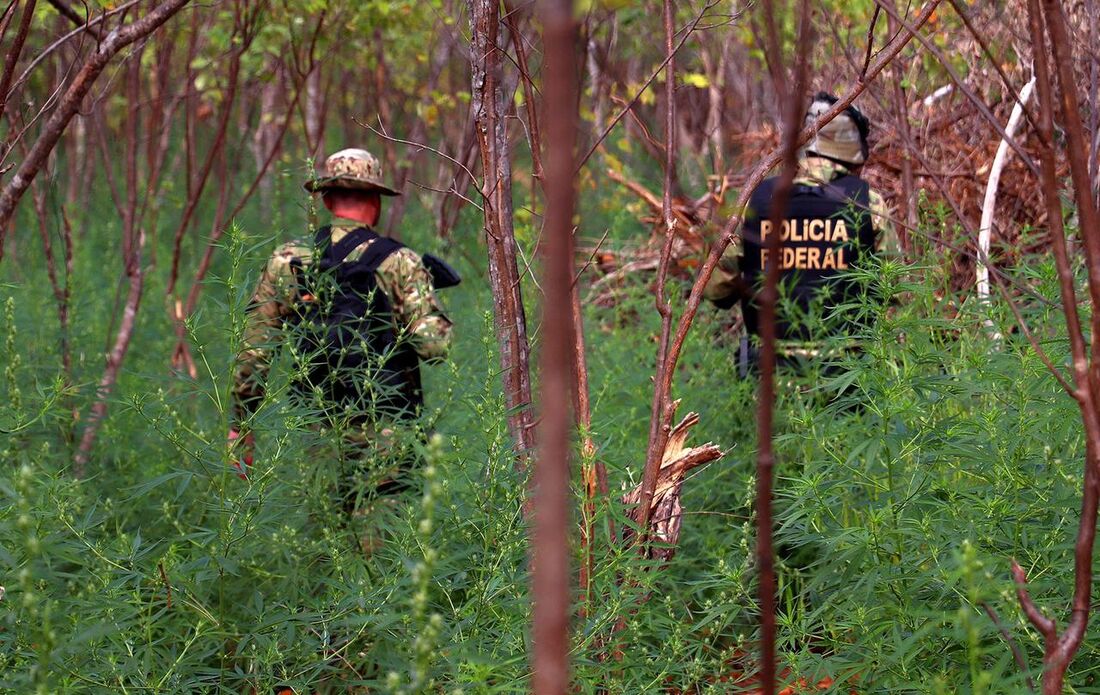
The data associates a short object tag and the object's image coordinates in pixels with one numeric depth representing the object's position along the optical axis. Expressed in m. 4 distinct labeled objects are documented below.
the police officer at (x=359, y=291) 7.49
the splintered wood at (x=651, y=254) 12.72
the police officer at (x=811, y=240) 9.30
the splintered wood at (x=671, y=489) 6.24
